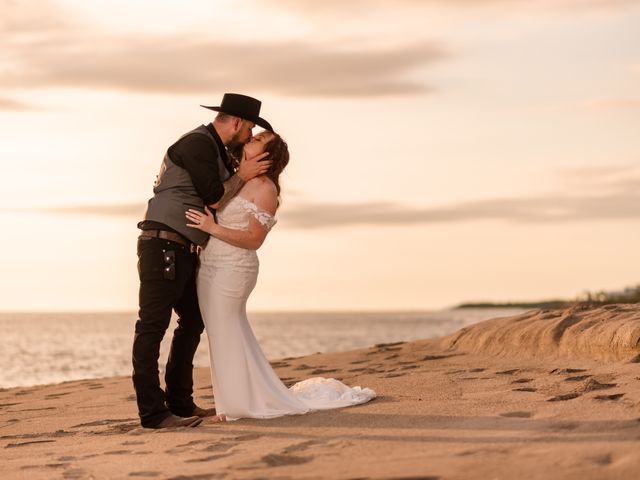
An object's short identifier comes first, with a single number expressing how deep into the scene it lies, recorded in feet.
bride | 22.86
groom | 22.53
